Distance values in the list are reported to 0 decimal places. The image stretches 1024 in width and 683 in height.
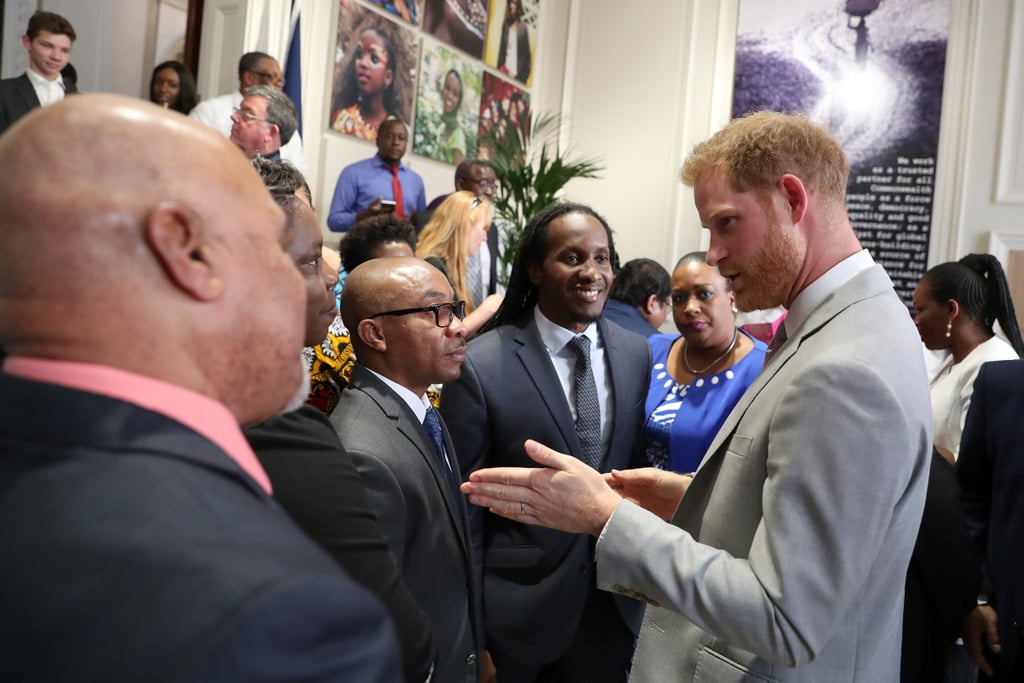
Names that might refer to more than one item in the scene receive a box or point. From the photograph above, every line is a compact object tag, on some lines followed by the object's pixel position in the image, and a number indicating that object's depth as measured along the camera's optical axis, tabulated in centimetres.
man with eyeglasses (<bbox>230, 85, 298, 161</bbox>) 379
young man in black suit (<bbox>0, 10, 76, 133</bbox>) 485
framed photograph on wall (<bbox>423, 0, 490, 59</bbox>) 793
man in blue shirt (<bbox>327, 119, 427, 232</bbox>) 650
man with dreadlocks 249
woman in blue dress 280
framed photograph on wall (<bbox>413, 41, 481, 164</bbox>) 791
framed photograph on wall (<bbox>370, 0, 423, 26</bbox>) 731
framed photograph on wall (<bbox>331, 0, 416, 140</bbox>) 694
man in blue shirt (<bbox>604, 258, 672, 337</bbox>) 433
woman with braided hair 353
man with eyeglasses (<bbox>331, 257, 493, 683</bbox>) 179
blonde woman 436
